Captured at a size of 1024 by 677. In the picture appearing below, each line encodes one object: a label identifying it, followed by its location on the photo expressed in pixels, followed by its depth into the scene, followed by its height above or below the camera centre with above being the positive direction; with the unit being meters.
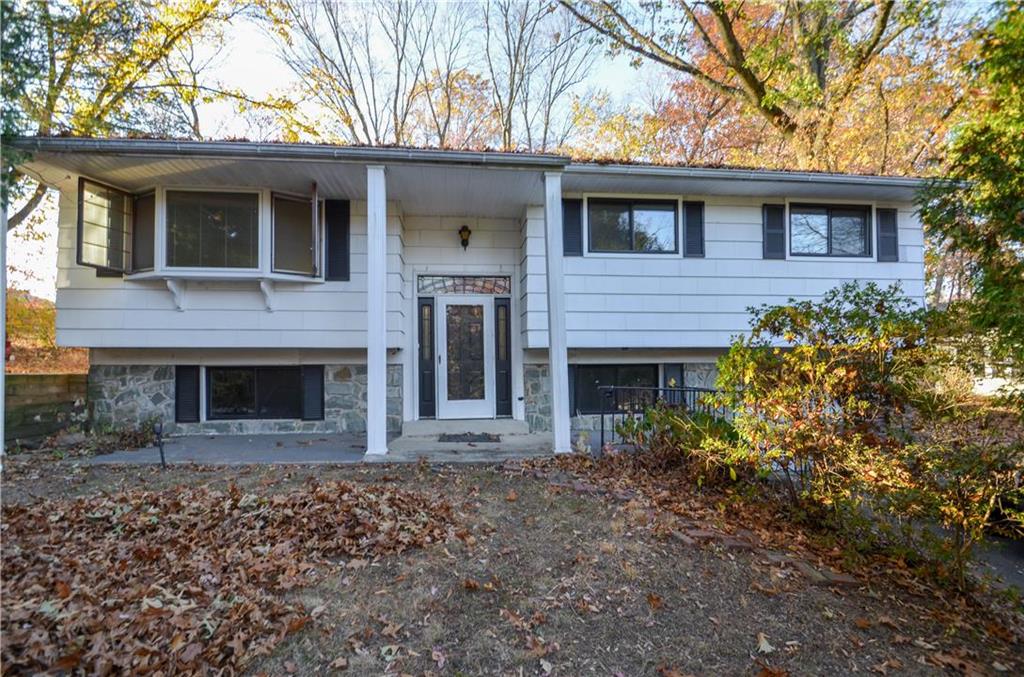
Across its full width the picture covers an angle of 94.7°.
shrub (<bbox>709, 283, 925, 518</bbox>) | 2.92 -0.29
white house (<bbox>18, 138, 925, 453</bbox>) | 5.86 +1.14
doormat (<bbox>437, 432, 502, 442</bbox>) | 6.11 -1.09
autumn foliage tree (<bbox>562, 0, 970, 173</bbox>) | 9.02 +5.88
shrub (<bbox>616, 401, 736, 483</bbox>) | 4.05 -0.80
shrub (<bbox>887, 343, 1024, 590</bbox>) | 2.47 -0.60
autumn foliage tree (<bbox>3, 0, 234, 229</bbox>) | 6.40 +5.03
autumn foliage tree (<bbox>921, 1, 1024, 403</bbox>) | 2.62 +0.99
